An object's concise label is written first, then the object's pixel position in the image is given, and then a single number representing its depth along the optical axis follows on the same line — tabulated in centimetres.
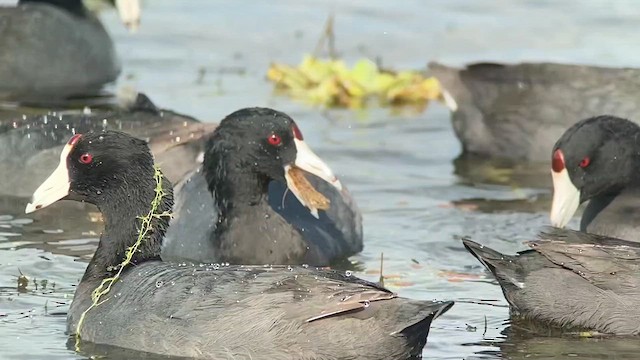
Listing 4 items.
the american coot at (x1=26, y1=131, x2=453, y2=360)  1380
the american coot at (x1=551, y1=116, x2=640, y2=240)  1848
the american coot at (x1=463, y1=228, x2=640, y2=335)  1559
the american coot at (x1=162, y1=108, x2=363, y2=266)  1780
